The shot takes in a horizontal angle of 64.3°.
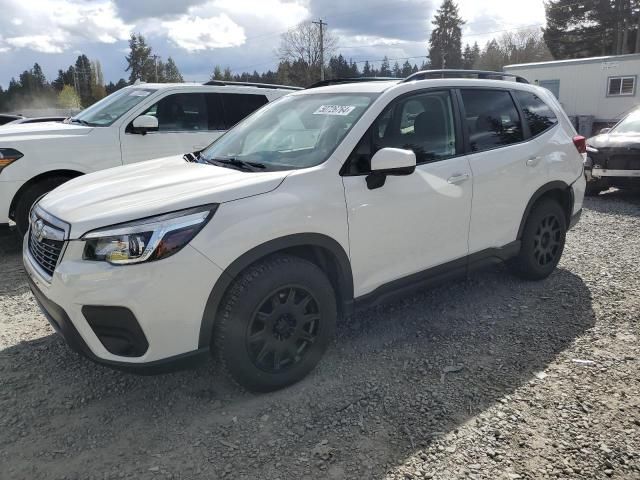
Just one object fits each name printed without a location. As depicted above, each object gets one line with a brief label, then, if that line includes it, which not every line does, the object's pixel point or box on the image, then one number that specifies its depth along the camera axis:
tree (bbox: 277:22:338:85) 55.03
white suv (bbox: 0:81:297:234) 5.44
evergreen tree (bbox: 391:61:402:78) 85.40
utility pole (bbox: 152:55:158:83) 79.75
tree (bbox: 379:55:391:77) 92.25
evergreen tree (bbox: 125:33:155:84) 83.88
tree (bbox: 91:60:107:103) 84.22
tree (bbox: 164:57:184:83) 97.47
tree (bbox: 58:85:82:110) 71.66
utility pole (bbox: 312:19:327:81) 52.89
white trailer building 18.68
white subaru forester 2.49
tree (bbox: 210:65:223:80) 89.03
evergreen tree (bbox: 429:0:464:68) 64.00
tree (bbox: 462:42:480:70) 65.25
